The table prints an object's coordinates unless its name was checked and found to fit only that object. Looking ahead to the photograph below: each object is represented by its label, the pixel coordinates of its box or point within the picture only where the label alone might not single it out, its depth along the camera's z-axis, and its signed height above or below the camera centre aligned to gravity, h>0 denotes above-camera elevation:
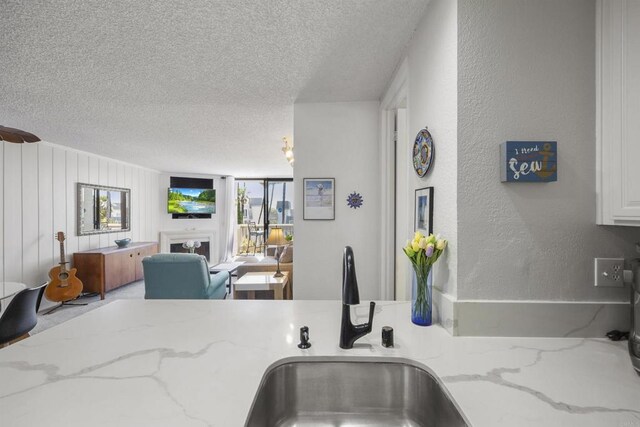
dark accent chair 1.97 -0.76
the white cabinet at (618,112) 0.85 +0.32
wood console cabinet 4.32 -0.91
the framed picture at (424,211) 1.24 +0.00
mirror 4.55 +0.02
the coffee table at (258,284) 3.14 -0.81
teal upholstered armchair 2.91 -0.69
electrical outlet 0.98 -0.20
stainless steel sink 0.83 -0.54
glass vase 1.07 -0.33
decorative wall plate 1.24 +0.27
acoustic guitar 3.81 -1.00
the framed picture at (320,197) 2.48 +0.12
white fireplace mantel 6.61 -0.66
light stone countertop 0.60 -0.43
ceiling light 3.14 +0.66
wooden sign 0.98 +0.18
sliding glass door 7.55 +0.05
